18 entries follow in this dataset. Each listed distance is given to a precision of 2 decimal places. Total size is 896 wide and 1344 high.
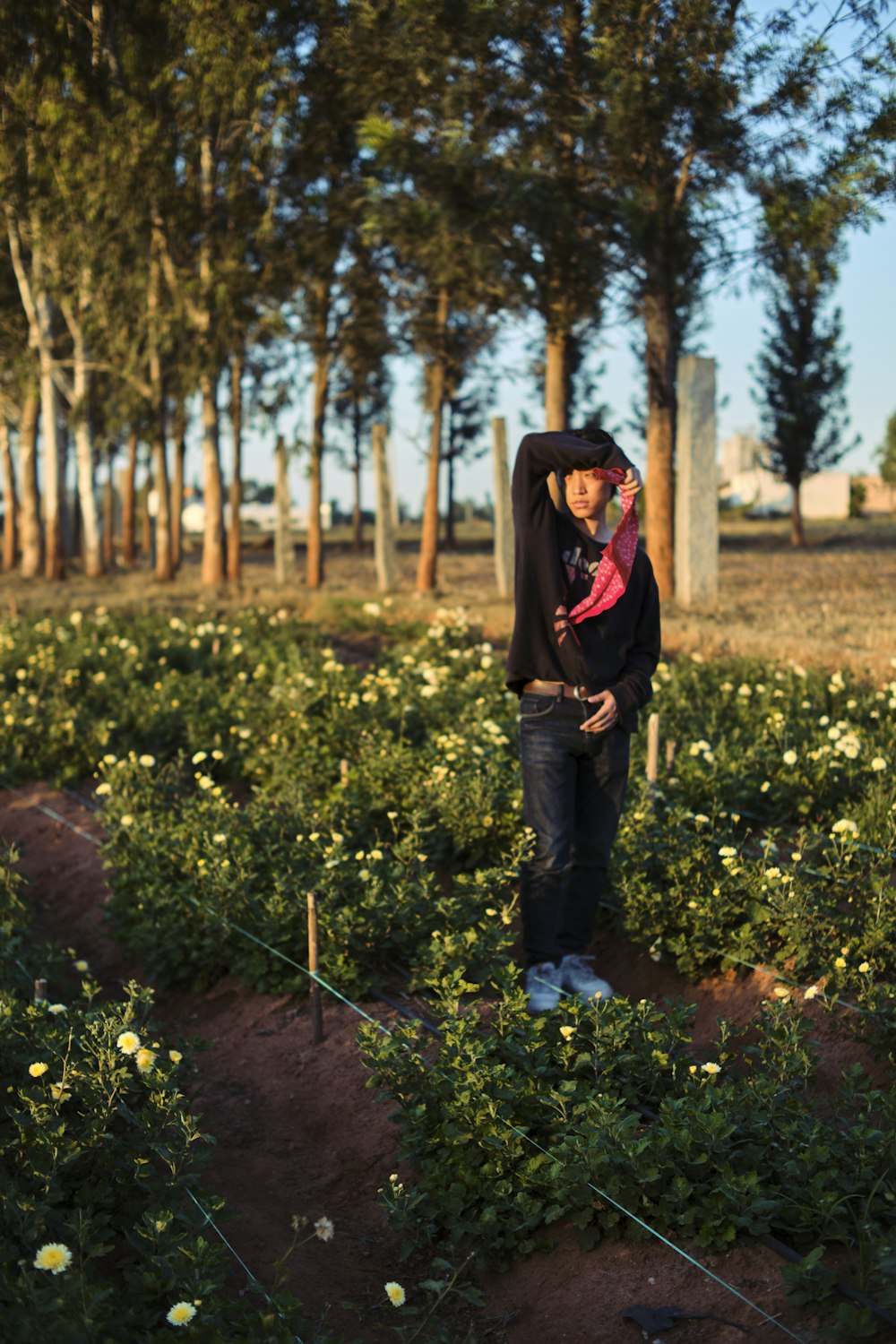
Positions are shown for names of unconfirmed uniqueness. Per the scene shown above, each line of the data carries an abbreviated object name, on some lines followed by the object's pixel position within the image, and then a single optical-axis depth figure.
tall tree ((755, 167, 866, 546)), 31.73
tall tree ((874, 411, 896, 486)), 63.03
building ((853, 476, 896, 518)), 59.25
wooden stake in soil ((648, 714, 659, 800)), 6.98
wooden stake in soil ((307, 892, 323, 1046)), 5.42
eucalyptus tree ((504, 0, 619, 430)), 14.80
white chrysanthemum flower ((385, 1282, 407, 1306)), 3.24
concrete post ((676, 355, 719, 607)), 15.66
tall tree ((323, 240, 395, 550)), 23.31
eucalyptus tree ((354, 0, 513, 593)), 14.95
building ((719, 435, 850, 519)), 56.75
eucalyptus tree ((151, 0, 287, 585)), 20.30
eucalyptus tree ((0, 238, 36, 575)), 28.97
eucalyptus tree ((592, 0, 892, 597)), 13.85
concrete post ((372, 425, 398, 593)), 22.00
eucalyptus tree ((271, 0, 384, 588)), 21.03
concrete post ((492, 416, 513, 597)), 18.17
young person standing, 5.05
